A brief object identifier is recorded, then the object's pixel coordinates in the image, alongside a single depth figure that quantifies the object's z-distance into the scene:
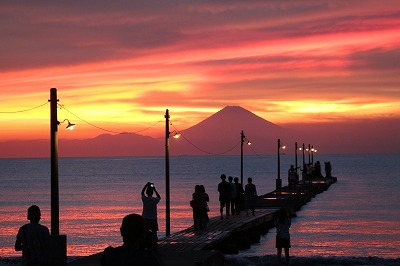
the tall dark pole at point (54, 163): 16.77
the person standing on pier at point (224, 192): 31.25
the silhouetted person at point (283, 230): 20.24
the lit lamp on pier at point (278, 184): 63.33
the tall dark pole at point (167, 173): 29.64
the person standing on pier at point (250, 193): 33.78
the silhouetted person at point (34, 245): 11.48
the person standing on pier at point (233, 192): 32.22
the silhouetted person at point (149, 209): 18.25
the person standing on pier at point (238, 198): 33.00
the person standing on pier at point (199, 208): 26.72
